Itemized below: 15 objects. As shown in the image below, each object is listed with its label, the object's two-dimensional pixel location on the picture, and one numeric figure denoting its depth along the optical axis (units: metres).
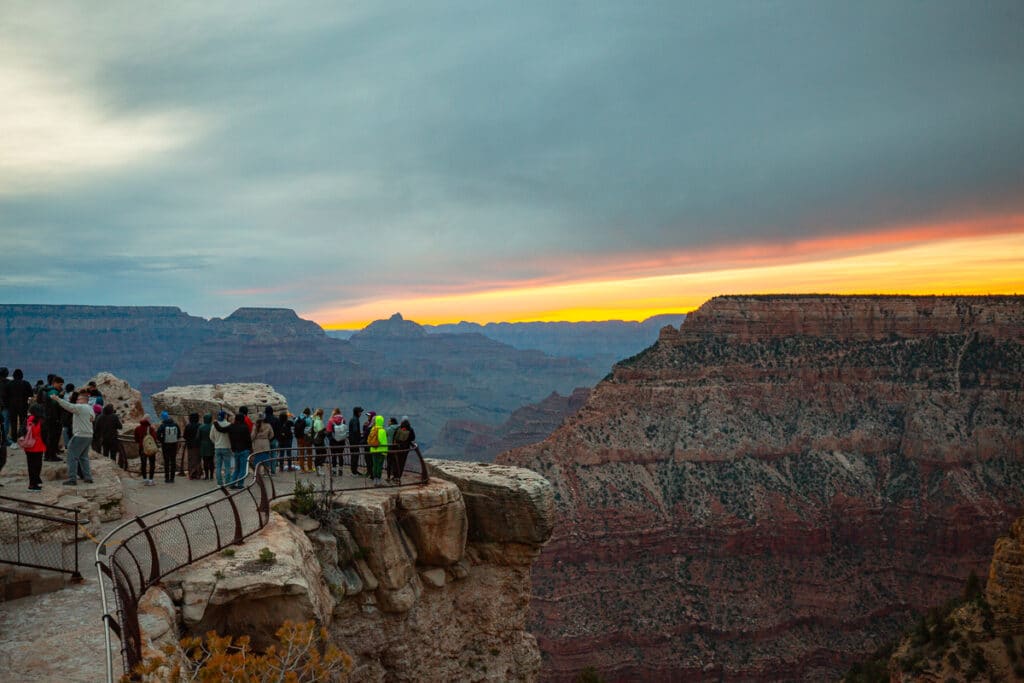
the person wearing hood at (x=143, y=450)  17.95
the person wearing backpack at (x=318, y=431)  19.58
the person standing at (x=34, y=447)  13.82
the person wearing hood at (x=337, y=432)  18.95
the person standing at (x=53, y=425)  16.64
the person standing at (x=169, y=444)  18.02
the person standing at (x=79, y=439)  14.70
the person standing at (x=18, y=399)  17.20
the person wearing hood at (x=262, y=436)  19.49
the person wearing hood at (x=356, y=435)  18.05
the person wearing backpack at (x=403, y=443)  16.23
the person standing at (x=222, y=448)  16.92
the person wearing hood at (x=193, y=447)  18.27
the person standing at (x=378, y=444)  16.64
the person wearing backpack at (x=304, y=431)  19.94
